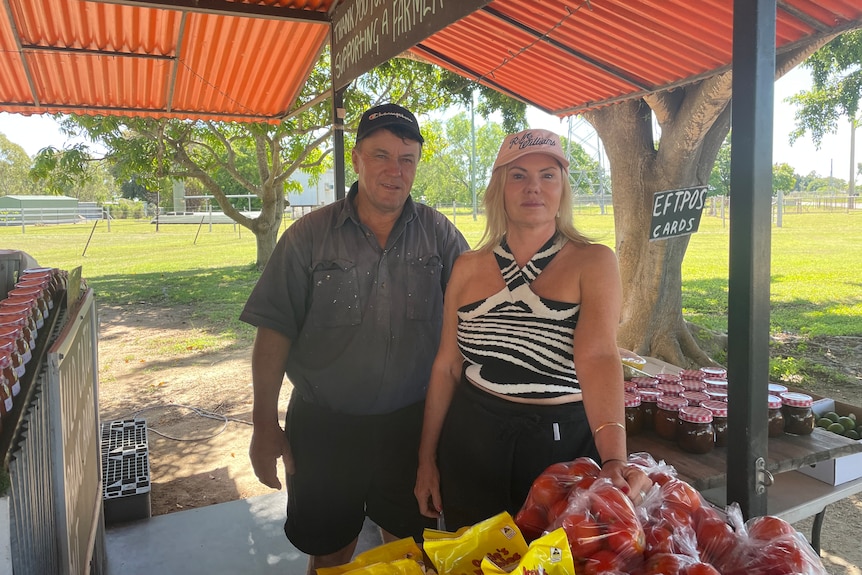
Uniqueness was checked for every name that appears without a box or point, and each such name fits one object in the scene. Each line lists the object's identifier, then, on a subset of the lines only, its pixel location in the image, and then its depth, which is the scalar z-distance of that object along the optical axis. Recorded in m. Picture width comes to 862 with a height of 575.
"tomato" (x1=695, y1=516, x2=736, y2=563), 1.35
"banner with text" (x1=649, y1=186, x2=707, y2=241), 2.51
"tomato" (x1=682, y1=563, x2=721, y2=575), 1.22
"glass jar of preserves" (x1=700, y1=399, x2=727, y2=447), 2.54
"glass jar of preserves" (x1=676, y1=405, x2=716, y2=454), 2.44
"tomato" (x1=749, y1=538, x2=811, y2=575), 1.25
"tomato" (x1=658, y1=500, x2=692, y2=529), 1.37
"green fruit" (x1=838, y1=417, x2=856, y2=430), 2.89
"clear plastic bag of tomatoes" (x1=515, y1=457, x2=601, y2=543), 1.50
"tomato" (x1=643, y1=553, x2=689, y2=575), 1.24
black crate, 3.71
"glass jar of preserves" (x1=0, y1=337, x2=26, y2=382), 1.86
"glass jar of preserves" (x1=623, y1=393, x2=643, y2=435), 2.63
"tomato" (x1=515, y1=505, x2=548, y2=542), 1.51
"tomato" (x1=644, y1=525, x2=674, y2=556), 1.30
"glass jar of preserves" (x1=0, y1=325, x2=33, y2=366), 2.00
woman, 1.77
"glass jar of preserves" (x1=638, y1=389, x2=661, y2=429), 2.71
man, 2.36
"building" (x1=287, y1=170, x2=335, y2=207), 57.32
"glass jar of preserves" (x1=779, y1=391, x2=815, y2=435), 2.58
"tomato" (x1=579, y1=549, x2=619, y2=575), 1.25
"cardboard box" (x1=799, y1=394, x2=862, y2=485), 2.66
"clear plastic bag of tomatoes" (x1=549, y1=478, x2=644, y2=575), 1.27
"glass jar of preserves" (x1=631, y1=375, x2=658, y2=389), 2.90
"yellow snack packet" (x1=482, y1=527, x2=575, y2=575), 1.17
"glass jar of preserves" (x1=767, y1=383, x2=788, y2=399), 2.70
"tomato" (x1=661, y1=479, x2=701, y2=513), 1.45
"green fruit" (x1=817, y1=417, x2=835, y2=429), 2.90
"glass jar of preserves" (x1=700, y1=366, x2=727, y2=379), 3.14
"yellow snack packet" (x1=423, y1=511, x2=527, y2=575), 1.35
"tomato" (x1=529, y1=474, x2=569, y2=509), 1.52
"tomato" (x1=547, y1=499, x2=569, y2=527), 1.42
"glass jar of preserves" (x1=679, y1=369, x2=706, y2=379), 3.12
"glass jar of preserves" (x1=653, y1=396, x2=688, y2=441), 2.57
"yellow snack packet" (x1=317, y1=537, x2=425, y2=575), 1.46
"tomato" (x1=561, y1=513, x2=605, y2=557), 1.29
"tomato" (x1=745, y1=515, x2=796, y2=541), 1.34
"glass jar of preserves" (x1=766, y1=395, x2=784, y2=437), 2.53
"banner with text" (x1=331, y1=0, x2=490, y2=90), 2.34
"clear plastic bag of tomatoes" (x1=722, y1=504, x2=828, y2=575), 1.25
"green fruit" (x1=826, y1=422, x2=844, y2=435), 2.86
